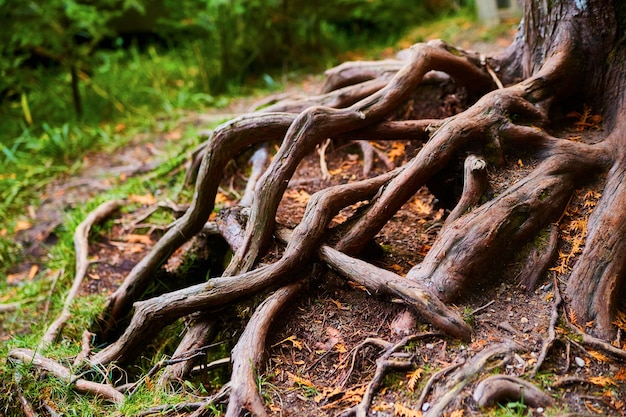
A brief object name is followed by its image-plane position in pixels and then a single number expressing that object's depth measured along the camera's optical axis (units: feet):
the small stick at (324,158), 15.06
